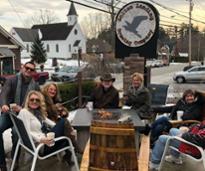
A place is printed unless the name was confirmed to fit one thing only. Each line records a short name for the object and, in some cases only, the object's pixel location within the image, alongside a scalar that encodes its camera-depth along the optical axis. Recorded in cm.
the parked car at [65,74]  1865
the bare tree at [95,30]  4595
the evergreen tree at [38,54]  3267
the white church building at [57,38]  4158
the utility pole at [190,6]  2497
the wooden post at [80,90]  642
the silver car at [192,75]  1694
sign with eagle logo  497
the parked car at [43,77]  1659
